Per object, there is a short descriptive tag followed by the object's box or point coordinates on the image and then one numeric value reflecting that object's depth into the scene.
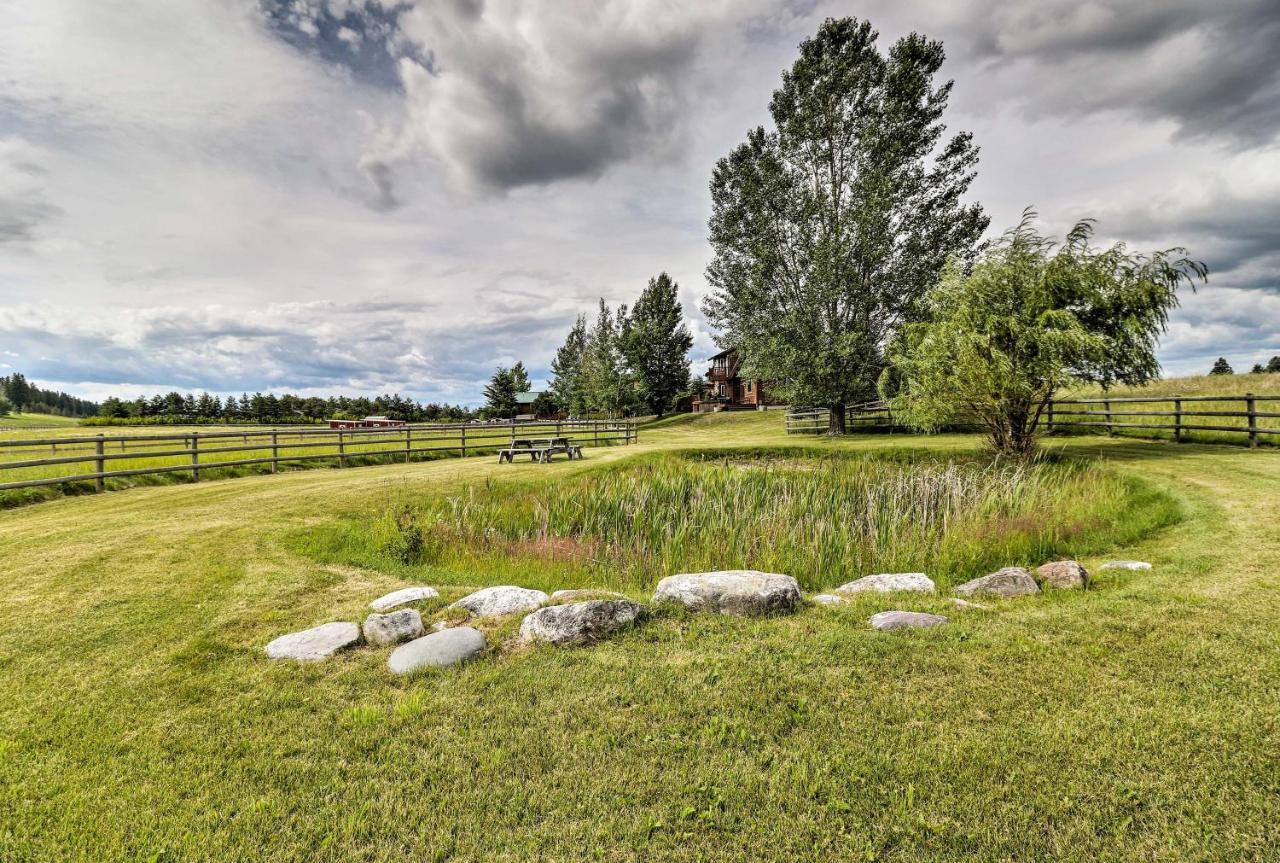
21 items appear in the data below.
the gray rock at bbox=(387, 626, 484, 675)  4.32
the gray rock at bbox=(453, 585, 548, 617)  5.38
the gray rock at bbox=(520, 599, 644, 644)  4.72
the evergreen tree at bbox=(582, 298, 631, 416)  48.47
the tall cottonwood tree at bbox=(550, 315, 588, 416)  58.81
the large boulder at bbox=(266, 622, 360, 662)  4.54
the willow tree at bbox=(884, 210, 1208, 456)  13.28
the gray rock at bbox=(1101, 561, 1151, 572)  6.14
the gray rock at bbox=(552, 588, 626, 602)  5.56
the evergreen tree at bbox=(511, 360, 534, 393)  79.31
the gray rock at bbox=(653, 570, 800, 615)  5.31
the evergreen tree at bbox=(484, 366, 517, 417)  77.12
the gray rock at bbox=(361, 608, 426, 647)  4.80
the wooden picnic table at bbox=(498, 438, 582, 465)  18.22
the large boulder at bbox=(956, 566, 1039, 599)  5.80
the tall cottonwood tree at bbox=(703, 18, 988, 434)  22.48
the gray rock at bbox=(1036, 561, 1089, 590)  5.84
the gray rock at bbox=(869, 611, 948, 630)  4.80
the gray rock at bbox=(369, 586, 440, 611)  5.66
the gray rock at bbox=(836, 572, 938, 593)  6.11
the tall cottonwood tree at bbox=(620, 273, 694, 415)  50.91
